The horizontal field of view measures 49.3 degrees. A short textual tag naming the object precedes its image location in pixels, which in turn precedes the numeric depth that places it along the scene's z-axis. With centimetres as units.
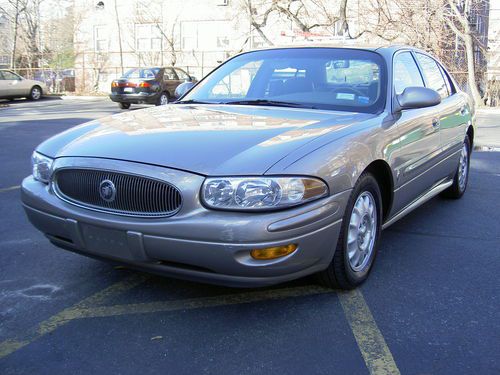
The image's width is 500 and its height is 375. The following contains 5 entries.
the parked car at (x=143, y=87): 1850
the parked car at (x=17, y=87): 2145
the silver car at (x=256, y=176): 275
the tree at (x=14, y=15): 3023
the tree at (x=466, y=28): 1872
